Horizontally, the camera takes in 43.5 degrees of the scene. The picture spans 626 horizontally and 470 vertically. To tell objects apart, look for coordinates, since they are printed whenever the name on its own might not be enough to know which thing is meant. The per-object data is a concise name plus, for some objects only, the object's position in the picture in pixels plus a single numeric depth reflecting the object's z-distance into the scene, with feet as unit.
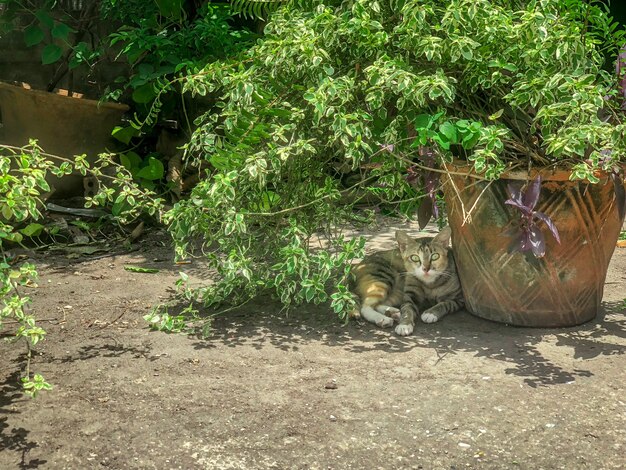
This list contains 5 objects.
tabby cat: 13.79
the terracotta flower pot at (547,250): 12.37
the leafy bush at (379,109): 11.46
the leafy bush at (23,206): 9.01
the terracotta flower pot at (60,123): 19.90
